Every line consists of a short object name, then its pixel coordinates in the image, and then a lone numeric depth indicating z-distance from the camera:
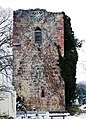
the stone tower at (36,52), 36.66
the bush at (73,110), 35.93
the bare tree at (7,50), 30.00
